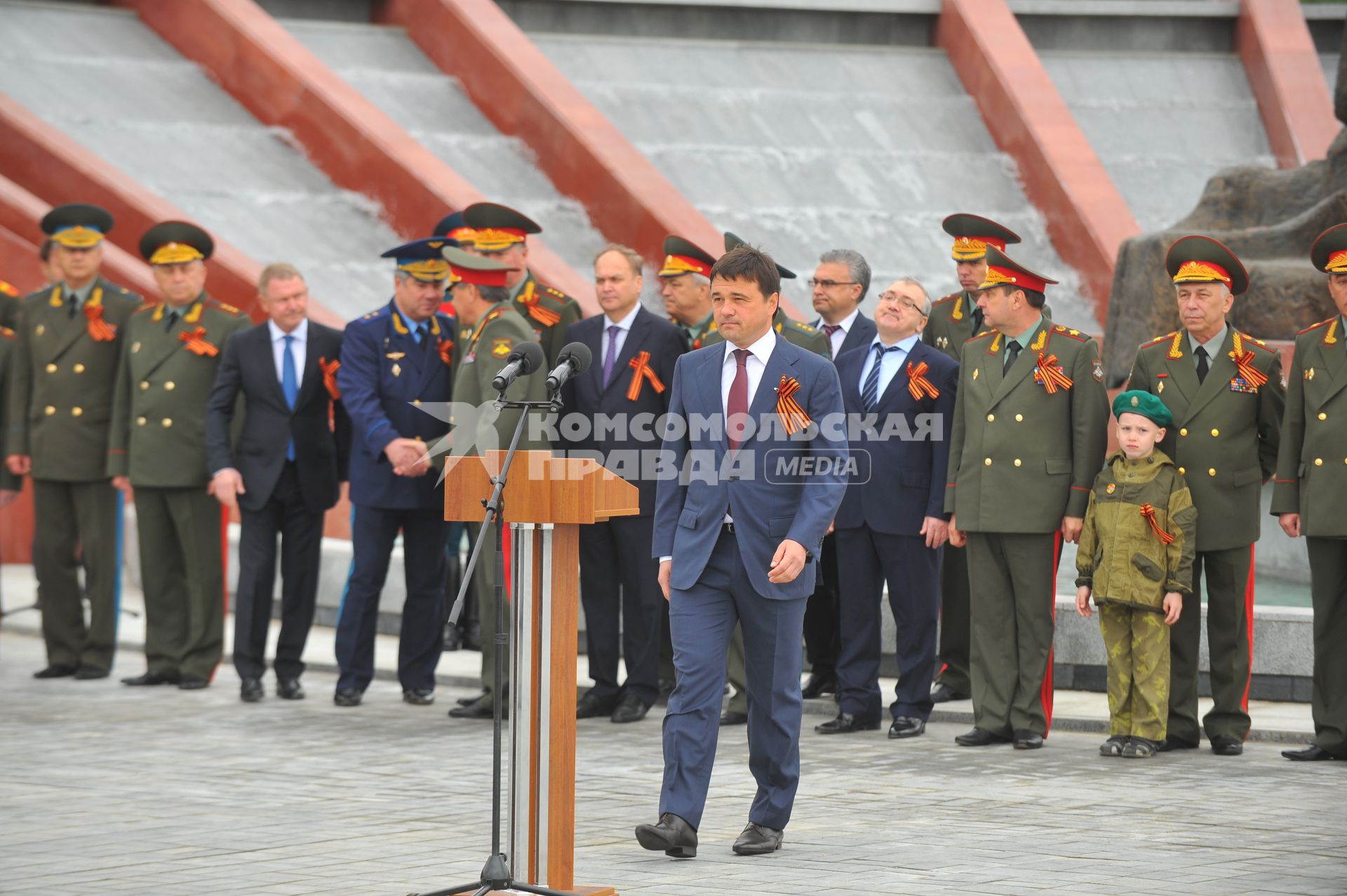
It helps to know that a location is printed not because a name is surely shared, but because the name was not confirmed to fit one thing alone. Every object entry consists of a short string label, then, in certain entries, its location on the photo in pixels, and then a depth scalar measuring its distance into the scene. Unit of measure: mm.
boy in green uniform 16516
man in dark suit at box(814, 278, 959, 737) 18234
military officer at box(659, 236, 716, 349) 19406
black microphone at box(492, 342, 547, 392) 11352
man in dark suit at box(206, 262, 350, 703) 20578
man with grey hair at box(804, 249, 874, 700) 18937
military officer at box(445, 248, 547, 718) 18437
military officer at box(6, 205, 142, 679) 21922
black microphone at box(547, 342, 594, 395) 11609
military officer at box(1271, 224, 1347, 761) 16250
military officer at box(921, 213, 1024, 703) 19484
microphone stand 10609
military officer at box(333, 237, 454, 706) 19969
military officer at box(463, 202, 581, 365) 19641
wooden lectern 11156
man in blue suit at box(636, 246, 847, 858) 12891
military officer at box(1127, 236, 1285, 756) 16812
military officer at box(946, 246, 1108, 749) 17234
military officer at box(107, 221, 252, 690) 21172
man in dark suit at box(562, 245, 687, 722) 19047
